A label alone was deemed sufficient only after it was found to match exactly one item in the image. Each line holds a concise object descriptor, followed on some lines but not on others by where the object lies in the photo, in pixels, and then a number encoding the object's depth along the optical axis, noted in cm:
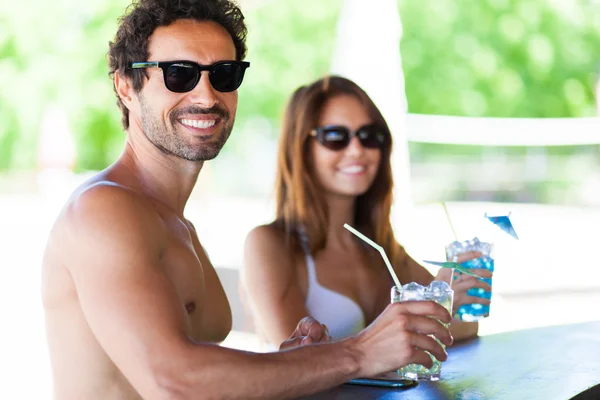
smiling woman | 288
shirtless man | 160
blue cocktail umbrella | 231
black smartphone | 198
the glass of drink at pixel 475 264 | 238
